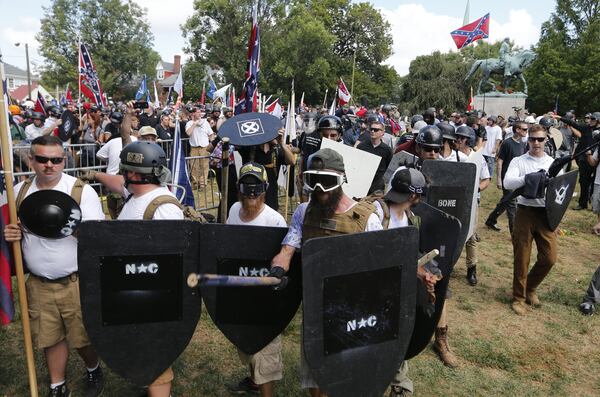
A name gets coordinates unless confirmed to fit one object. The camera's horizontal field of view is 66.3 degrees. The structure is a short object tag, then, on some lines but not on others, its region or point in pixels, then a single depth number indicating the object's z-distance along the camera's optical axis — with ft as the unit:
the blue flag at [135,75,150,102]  56.69
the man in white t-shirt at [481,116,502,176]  40.78
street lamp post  113.97
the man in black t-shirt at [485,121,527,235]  26.50
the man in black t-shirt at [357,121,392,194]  20.19
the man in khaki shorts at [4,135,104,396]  10.02
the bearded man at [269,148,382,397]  8.80
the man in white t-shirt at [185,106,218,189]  36.58
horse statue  84.89
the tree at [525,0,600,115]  118.73
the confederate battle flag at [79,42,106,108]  32.99
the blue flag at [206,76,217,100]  64.86
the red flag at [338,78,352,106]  48.06
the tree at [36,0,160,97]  174.09
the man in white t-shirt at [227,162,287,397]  10.07
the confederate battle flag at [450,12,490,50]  61.21
